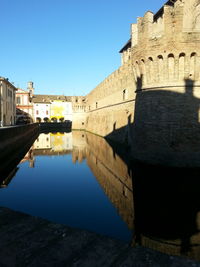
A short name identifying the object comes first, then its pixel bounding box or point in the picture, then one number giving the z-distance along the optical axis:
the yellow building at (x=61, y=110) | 63.84
